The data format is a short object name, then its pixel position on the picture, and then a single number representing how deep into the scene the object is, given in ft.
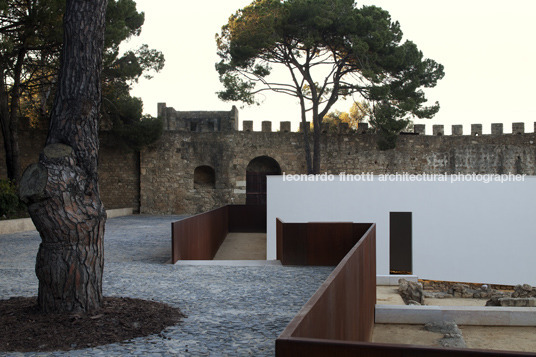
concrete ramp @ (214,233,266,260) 44.57
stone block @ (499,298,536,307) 36.57
